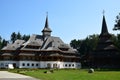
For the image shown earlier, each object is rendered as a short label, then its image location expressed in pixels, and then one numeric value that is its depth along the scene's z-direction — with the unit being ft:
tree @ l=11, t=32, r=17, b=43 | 211.37
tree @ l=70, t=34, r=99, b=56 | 175.20
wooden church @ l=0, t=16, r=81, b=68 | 130.08
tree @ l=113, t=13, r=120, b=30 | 114.11
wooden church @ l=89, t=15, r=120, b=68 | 128.42
